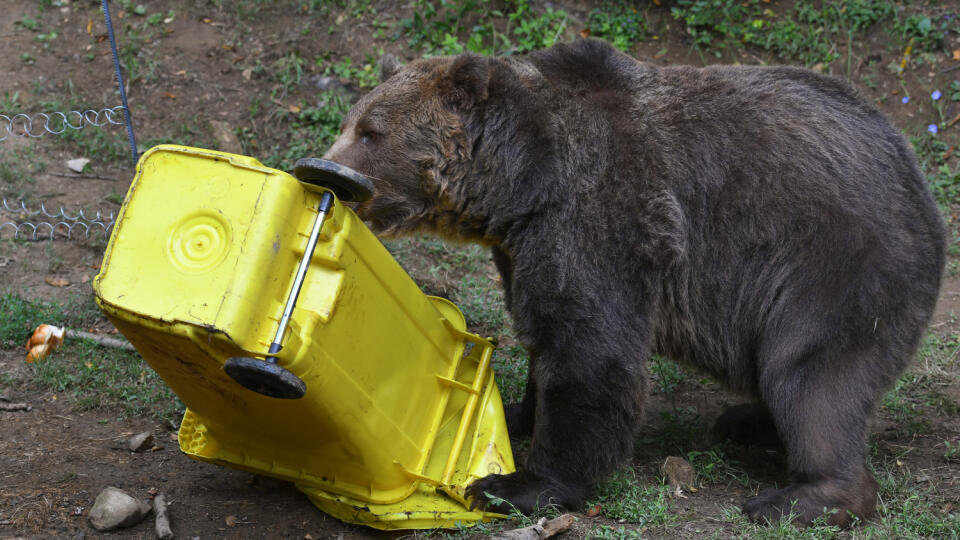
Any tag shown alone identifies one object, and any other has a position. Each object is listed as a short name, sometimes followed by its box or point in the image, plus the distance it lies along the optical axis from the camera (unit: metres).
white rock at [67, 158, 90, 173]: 15.09
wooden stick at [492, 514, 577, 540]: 7.80
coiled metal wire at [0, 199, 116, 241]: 13.90
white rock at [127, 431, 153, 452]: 9.65
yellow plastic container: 6.39
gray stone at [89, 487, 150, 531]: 7.93
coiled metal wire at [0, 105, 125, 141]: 15.59
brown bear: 8.73
